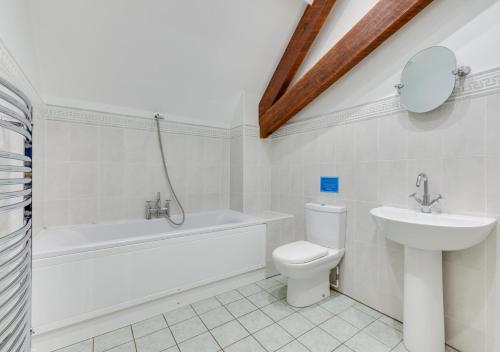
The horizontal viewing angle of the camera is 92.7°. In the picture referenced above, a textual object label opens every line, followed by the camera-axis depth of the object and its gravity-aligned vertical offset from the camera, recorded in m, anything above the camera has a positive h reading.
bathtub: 1.44 -0.65
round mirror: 1.44 +0.61
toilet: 1.78 -0.62
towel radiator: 0.73 -0.25
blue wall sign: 2.12 -0.08
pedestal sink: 1.24 -0.53
